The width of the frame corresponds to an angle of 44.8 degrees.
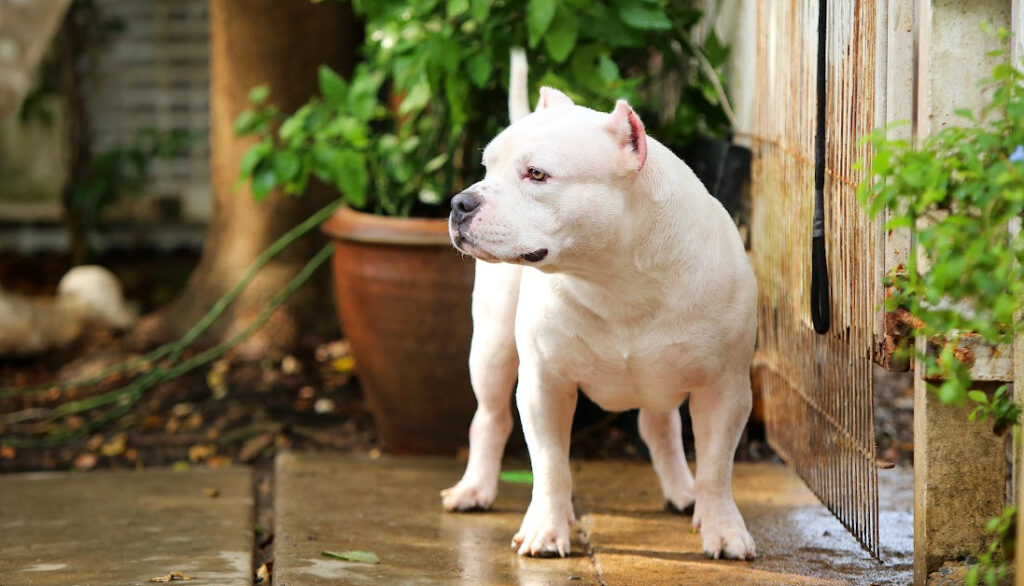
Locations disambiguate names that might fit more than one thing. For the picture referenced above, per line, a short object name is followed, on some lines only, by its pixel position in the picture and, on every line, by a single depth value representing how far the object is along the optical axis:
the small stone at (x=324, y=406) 5.45
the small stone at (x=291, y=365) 5.80
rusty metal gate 2.96
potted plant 4.26
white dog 2.77
